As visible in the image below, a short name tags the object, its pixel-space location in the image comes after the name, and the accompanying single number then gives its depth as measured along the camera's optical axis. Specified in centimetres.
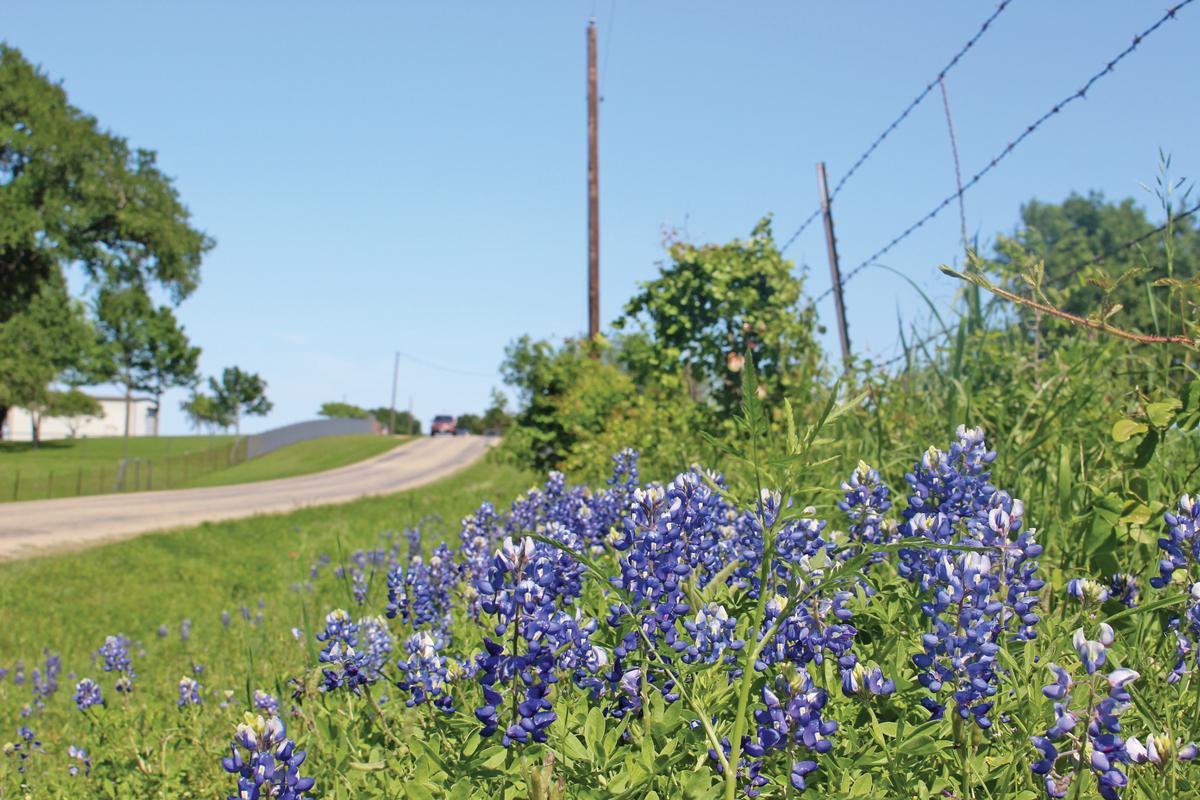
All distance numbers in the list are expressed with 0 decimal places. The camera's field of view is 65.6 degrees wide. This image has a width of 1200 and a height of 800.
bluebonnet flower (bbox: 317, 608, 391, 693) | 277
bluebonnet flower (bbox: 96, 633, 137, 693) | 436
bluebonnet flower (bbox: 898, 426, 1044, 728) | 181
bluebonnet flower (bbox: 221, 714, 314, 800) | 181
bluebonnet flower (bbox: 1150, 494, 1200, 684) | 220
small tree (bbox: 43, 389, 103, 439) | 8136
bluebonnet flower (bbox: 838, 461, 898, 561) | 263
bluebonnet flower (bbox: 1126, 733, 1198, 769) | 162
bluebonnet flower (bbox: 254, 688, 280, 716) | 285
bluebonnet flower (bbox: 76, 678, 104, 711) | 389
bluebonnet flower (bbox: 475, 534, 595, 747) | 186
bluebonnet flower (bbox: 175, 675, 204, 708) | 378
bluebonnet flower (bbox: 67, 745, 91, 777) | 359
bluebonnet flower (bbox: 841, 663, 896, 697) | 190
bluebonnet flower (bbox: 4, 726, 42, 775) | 373
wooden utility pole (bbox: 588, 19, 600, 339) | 1755
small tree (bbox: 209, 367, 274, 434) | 9800
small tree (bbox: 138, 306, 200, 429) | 7931
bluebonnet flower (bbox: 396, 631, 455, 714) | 236
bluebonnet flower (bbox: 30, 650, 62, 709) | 540
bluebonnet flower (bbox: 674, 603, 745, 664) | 207
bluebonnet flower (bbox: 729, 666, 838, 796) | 178
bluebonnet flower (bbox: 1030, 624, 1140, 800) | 155
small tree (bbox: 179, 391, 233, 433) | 9425
